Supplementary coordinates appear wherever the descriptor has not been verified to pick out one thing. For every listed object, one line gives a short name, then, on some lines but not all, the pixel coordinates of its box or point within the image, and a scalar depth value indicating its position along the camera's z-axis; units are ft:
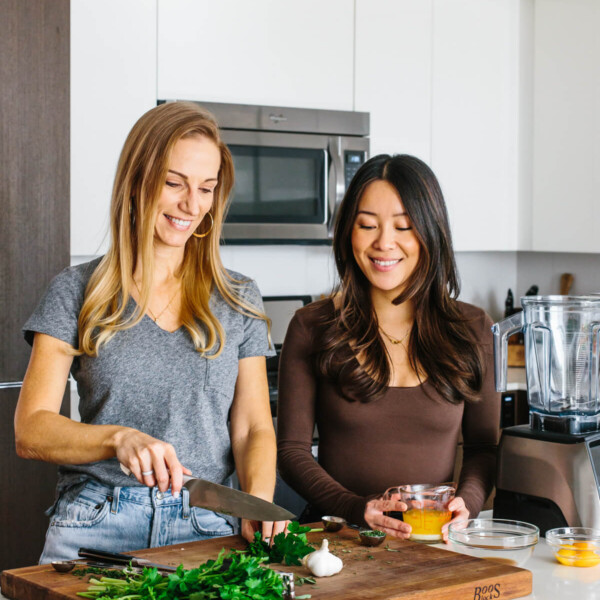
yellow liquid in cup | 5.06
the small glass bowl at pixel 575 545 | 4.76
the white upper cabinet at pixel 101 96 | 9.59
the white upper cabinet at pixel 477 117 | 12.34
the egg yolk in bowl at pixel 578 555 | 4.75
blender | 5.29
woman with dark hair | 6.03
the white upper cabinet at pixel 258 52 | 10.14
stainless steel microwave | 10.52
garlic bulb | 4.28
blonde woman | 5.13
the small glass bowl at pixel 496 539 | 4.71
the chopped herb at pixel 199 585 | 3.76
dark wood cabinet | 8.29
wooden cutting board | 4.10
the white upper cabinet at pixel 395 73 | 11.46
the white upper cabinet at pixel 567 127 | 12.11
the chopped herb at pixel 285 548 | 4.39
